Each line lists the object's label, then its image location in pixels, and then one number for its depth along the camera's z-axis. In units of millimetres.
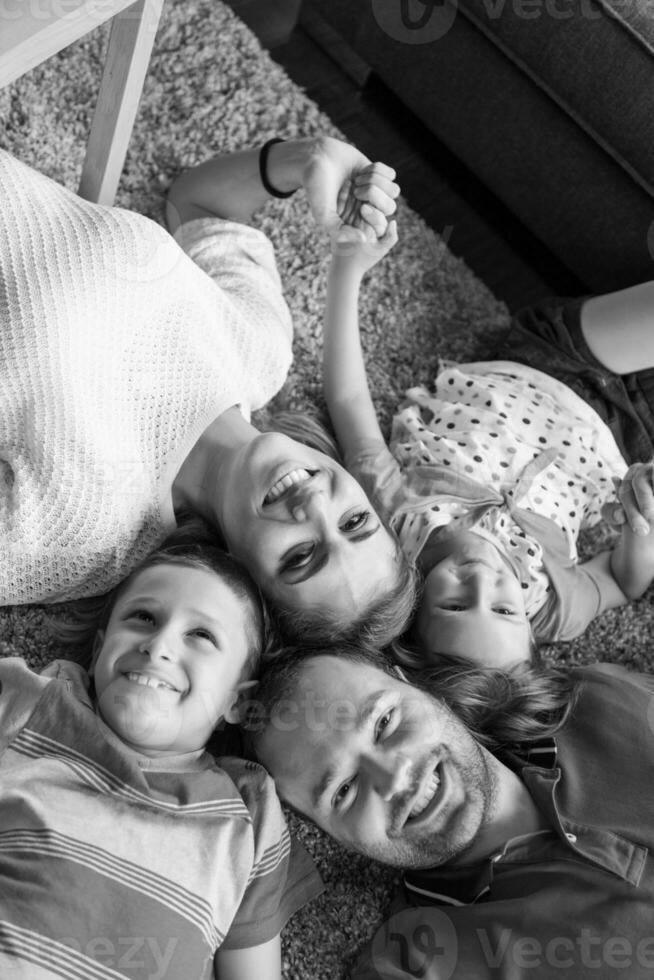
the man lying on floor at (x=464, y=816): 1053
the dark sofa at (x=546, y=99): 1329
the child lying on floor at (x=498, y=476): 1220
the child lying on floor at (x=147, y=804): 931
